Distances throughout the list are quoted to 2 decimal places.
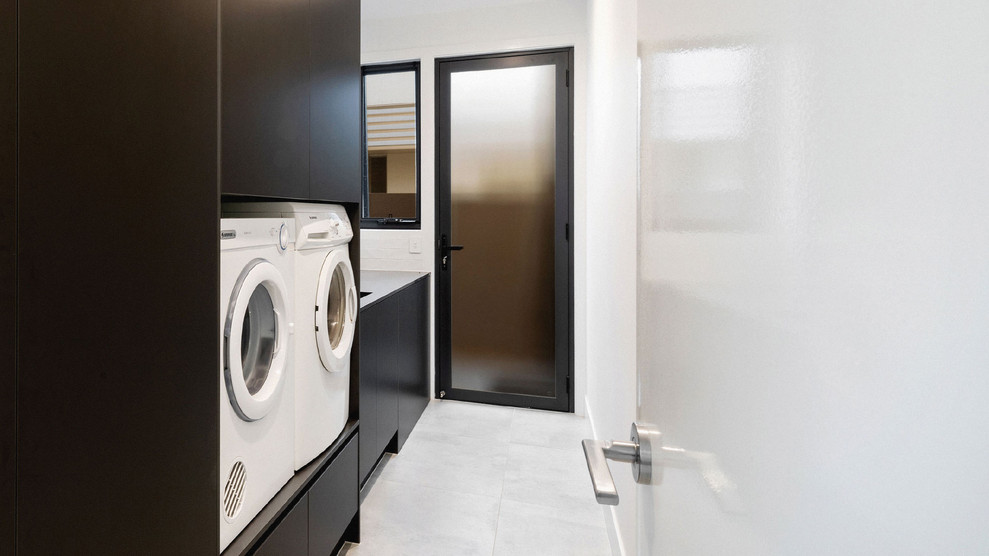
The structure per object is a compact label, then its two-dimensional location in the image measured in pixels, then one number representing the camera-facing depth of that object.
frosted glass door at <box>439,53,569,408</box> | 3.04
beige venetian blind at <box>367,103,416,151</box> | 3.29
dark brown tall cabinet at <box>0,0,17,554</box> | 0.60
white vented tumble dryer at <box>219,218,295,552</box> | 1.05
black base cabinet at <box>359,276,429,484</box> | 2.00
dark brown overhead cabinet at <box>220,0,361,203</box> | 1.04
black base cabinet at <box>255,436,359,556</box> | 1.25
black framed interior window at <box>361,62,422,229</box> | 3.29
